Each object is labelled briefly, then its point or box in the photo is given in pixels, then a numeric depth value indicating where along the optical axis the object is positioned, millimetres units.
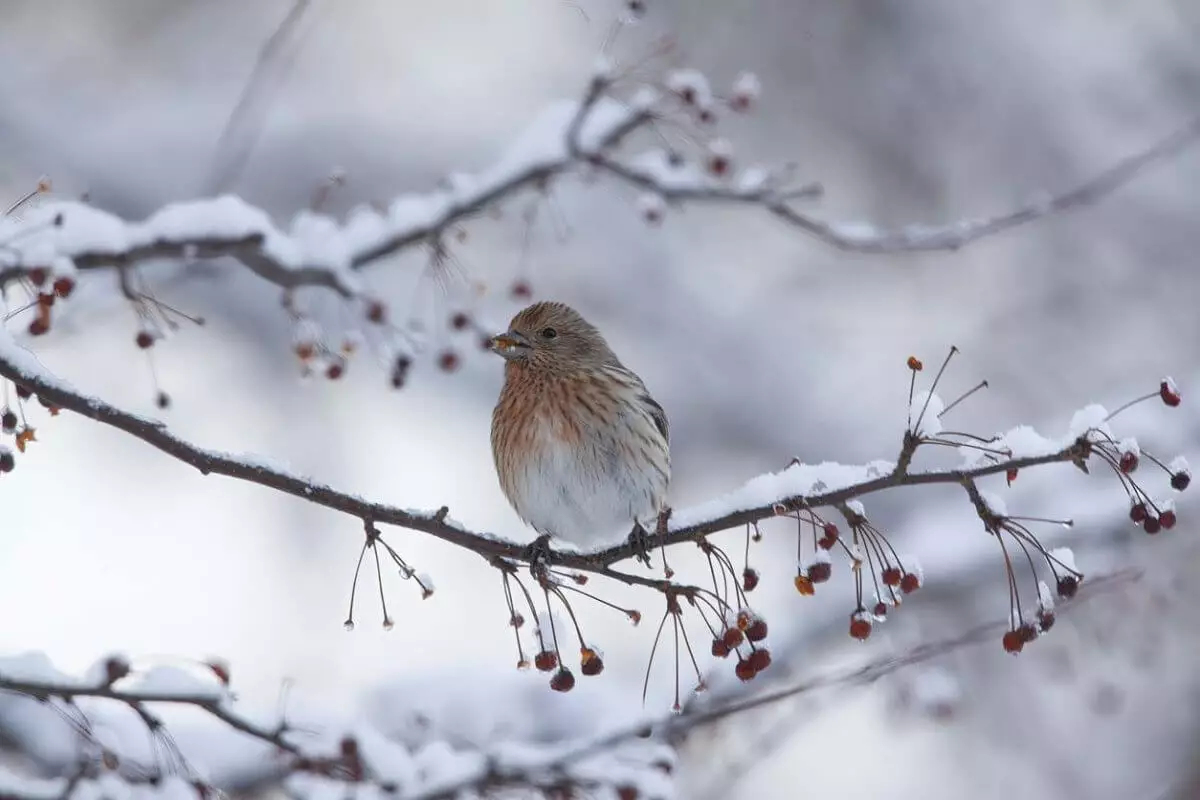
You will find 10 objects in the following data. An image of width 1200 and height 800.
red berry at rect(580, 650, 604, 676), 8062
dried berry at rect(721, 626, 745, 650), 7531
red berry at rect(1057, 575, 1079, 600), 6555
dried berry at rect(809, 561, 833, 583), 7273
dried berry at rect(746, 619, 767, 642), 7781
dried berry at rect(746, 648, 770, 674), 7711
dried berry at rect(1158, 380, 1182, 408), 6465
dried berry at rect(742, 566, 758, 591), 7941
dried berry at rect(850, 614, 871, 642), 7273
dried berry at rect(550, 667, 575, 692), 8109
